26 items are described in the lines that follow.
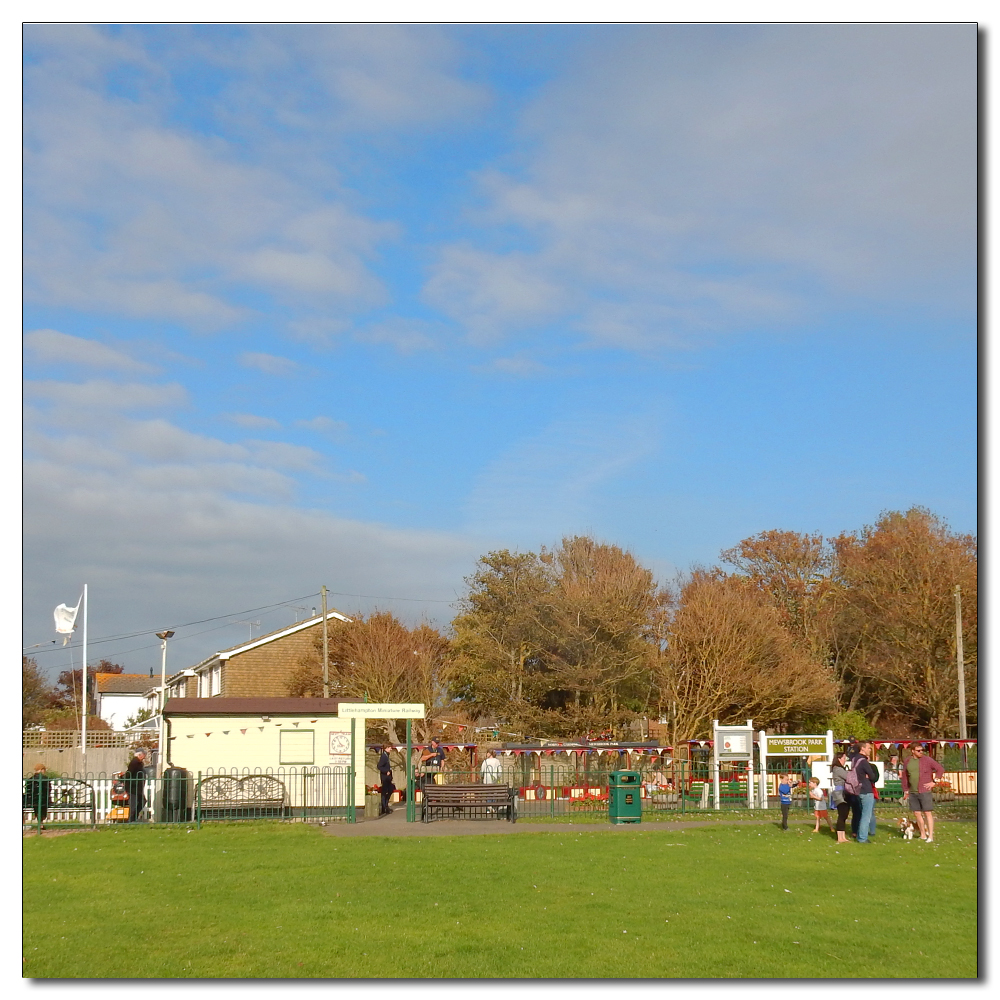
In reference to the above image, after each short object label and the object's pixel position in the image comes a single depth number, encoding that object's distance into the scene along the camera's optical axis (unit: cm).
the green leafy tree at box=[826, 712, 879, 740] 4347
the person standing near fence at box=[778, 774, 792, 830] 2072
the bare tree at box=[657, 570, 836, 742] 4522
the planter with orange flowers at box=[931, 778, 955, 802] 2986
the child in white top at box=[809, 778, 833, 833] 2061
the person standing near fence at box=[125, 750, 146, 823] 2244
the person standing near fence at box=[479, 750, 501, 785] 2536
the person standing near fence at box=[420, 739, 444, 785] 3113
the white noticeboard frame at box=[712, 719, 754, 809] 2722
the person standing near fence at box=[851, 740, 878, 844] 1856
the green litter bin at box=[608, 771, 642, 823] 2208
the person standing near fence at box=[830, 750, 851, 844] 1886
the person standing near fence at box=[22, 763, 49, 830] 2084
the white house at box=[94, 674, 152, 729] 9275
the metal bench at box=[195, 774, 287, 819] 2328
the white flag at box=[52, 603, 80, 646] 3478
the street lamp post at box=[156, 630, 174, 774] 4138
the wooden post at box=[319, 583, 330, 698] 4341
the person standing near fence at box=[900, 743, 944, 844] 1828
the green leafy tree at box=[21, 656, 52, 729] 6081
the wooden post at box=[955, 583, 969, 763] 3878
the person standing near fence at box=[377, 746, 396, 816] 2488
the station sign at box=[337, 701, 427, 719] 2195
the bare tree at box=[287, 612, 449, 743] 5459
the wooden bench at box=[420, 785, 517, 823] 2248
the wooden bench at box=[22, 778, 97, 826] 2164
